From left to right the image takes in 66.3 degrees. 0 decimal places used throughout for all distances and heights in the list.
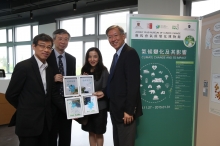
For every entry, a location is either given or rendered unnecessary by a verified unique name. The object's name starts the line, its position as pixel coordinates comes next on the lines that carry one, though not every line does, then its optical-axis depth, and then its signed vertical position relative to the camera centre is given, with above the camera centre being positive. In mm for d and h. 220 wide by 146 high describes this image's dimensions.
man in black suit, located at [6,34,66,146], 1573 -270
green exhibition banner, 2137 -108
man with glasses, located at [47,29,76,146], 2047 -54
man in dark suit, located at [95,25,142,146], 1721 -219
